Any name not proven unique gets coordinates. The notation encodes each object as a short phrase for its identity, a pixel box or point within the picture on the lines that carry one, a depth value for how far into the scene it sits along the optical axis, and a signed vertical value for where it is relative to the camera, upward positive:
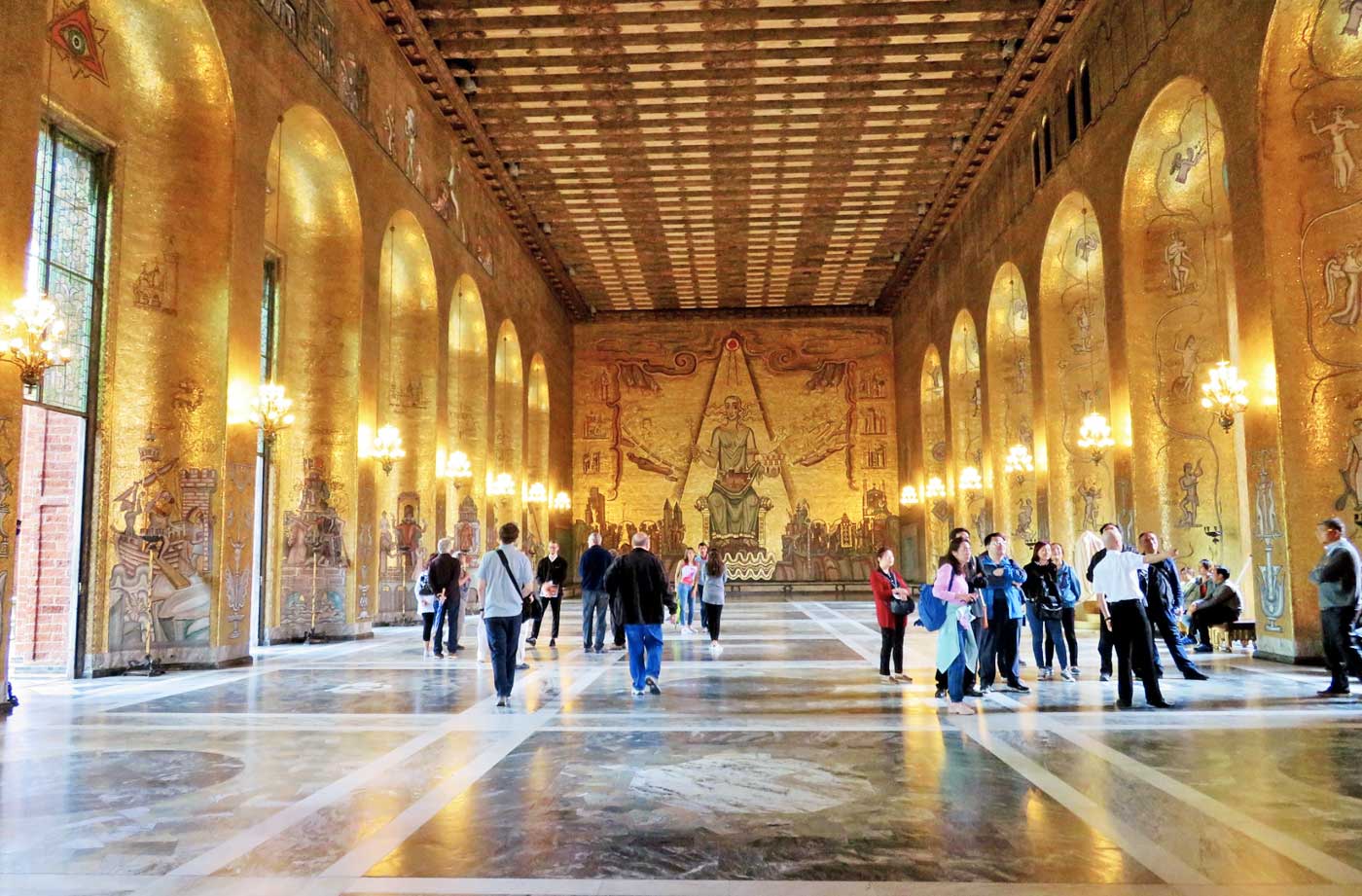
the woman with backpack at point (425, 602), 11.80 -0.50
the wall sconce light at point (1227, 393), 10.31 +1.69
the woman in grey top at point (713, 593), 12.23 -0.45
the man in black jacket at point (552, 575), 11.99 -0.19
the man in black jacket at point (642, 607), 8.16 -0.41
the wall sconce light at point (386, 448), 14.30 +1.69
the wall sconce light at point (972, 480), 21.38 +1.65
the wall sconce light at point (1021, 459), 17.30 +1.68
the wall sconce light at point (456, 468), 17.50 +1.70
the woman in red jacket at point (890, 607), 8.80 -0.47
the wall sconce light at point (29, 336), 7.21 +1.72
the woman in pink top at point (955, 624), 7.24 -0.53
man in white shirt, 7.21 -0.47
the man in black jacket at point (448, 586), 11.30 -0.29
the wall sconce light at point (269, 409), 10.97 +1.76
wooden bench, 11.03 -0.94
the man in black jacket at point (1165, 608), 8.69 -0.51
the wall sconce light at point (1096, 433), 13.67 +1.69
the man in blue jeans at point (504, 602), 7.51 -0.33
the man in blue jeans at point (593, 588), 11.41 -0.34
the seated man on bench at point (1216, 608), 11.03 -0.65
